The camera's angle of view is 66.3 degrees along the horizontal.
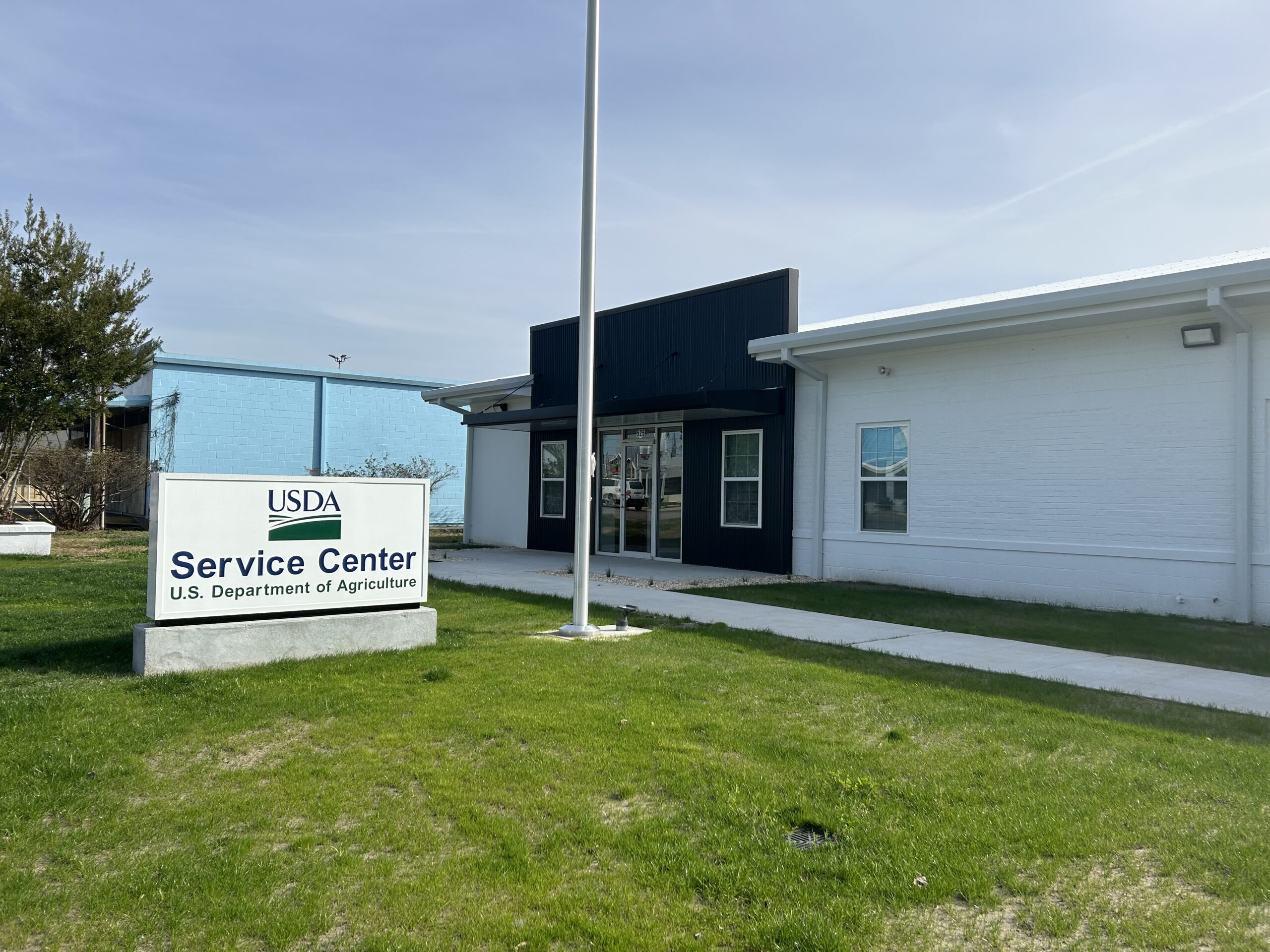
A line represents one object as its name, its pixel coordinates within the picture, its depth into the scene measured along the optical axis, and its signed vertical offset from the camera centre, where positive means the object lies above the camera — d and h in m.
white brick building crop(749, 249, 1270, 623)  10.09 +0.68
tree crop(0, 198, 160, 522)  17.11 +2.73
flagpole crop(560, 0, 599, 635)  8.61 +1.34
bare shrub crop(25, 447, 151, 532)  21.53 +0.14
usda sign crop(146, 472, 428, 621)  6.77 -0.42
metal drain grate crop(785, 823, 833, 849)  4.04 -1.45
